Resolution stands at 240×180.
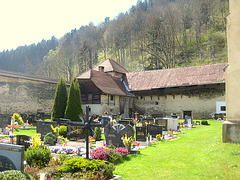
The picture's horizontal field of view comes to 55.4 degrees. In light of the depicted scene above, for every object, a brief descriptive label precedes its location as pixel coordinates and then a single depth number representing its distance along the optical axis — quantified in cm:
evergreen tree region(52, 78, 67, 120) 2206
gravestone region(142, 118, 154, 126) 1760
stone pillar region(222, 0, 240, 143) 945
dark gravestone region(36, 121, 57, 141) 1308
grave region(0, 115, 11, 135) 1575
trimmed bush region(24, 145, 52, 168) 686
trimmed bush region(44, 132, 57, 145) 1153
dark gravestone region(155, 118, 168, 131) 1657
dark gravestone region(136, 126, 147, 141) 1205
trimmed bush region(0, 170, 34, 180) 430
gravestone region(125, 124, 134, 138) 1141
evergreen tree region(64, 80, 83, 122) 2114
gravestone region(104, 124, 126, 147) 1023
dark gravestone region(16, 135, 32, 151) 885
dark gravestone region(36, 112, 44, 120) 2109
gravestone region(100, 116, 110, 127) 1891
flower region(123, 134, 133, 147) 945
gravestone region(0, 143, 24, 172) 484
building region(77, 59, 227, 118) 2869
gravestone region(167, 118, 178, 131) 1758
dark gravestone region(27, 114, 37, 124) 1994
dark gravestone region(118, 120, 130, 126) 1661
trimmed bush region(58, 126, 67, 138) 1350
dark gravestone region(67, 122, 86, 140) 1177
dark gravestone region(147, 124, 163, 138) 1377
